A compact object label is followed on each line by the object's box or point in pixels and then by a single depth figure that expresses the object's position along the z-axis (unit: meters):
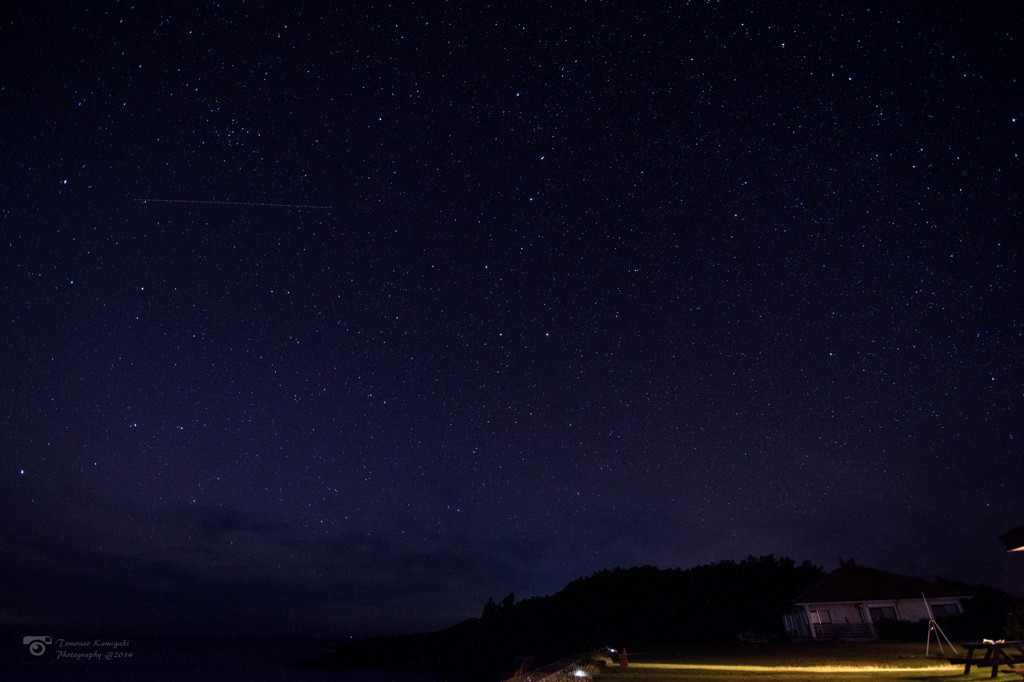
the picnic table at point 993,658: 9.87
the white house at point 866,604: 28.91
